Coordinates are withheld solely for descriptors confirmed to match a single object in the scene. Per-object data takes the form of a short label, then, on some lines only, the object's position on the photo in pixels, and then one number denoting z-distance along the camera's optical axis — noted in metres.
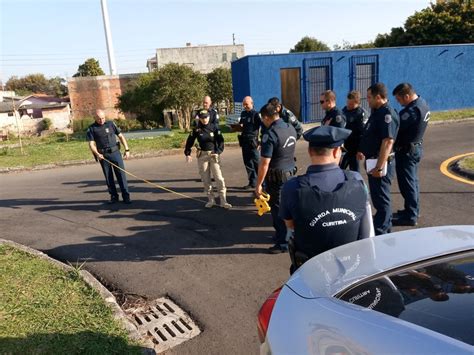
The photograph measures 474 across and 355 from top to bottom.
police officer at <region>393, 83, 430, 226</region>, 5.08
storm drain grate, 3.33
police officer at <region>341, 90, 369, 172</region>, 5.89
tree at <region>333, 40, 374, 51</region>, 43.22
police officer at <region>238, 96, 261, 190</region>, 7.43
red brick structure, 44.38
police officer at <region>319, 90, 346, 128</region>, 5.87
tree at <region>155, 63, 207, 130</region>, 20.22
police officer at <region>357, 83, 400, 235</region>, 4.69
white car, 1.46
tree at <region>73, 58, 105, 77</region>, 67.60
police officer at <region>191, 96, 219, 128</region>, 6.82
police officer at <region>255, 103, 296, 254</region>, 4.57
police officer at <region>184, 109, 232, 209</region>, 6.70
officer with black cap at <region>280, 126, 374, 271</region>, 2.45
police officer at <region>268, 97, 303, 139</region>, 6.48
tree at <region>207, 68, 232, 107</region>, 28.70
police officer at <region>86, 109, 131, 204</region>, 7.14
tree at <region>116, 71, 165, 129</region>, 23.19
